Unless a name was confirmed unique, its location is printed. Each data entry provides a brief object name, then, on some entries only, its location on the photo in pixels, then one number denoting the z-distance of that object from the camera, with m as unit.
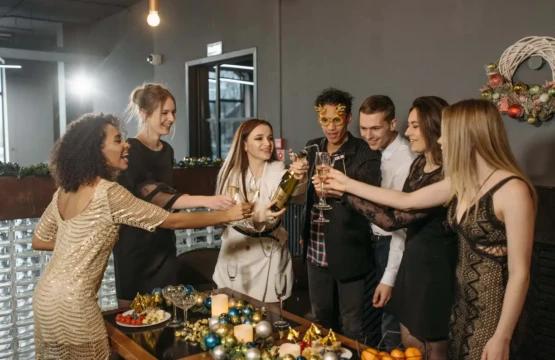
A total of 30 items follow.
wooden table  1.78
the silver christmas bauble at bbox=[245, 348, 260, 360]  1.62
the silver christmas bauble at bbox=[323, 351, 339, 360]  1.58
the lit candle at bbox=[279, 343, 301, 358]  1.66
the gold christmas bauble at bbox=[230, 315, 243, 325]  1.92
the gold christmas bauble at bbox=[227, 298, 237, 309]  2.11
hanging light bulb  2.88
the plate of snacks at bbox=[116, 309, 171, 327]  2.05
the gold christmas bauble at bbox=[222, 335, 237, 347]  1.72
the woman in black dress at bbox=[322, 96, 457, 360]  1.98
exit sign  5.48
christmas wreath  2.73
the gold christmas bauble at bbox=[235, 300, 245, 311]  2.06
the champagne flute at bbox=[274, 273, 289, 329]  1.98
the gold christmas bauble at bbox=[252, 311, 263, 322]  1.91
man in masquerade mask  2.51
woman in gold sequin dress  1.85
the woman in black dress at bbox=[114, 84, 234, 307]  2.54
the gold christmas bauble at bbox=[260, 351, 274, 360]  1.61
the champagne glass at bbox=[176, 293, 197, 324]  2.05
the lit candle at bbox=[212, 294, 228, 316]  2.05
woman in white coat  2.52
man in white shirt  2.46
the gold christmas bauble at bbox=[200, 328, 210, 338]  1.85
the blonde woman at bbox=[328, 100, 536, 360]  1.57
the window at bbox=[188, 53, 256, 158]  5.69
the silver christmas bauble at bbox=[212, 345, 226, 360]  1.67
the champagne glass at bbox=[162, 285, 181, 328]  2.05
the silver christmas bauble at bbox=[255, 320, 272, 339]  1.81
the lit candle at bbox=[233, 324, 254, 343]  1.79
